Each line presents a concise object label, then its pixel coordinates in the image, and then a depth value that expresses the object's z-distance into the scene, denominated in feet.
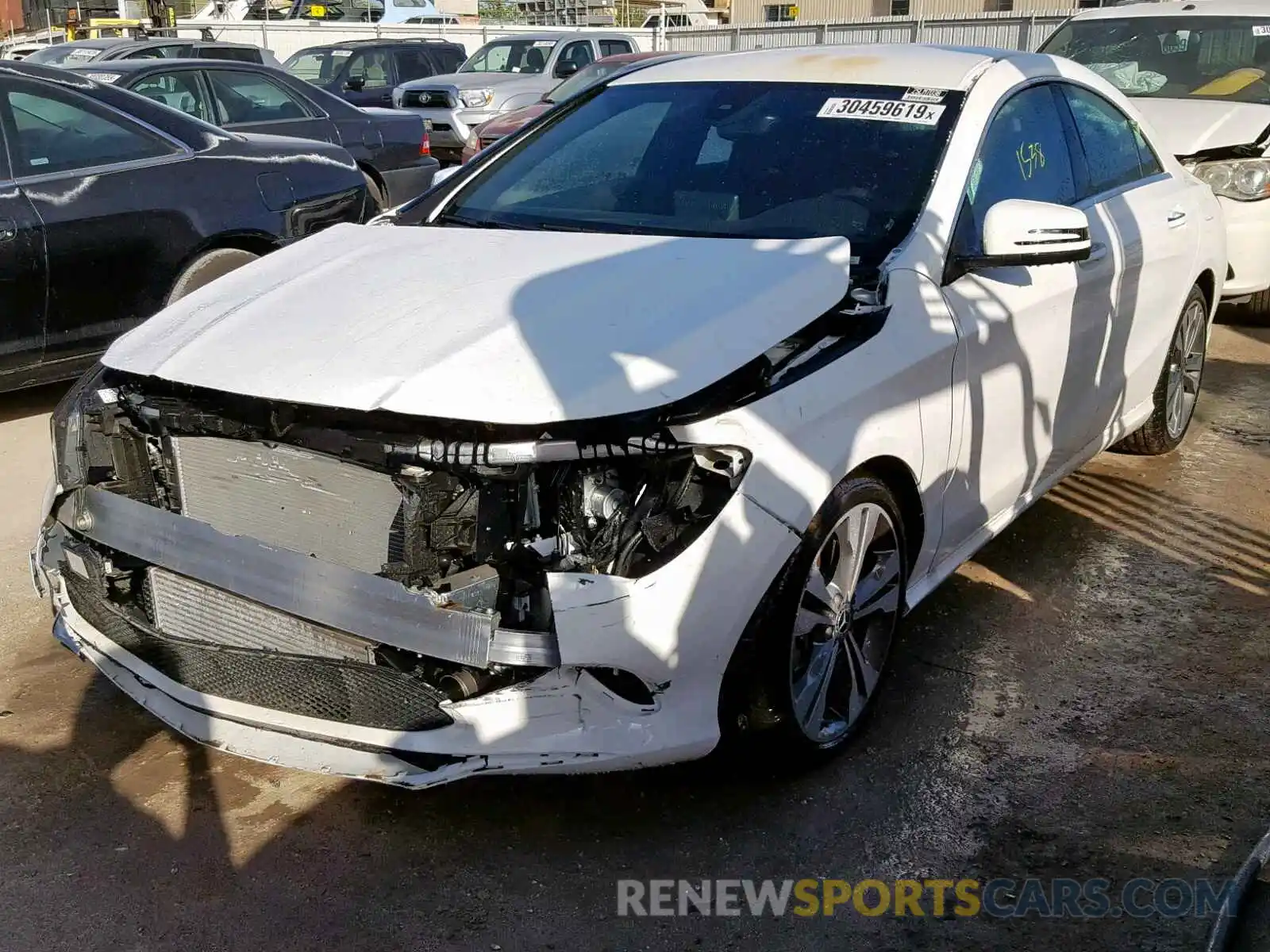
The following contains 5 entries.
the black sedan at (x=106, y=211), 18.53
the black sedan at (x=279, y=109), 30.45
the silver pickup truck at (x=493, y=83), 50.34
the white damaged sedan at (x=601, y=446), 8.88
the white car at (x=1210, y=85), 24.47
